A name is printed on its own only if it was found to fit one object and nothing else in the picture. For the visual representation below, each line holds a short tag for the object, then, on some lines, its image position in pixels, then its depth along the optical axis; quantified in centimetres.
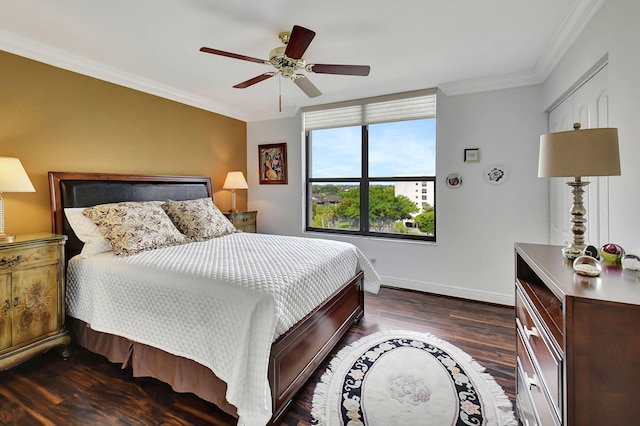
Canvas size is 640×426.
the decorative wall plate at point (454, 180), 344
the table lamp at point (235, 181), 418
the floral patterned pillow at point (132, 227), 233
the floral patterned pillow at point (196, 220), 298
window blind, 356
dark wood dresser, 86
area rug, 167
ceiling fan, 185
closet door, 183
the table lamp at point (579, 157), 122
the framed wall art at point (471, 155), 332
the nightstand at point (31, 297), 199
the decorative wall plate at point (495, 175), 323
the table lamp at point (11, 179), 207
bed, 156
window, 370
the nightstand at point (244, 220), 415
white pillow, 237
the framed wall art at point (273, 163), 451
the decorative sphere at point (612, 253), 126
